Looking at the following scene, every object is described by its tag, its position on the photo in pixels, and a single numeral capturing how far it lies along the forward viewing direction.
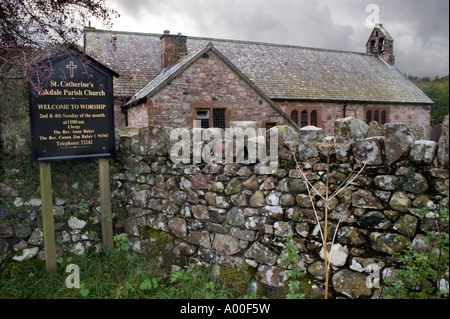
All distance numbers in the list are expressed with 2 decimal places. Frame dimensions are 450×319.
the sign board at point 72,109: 5.06
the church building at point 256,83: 14.09
